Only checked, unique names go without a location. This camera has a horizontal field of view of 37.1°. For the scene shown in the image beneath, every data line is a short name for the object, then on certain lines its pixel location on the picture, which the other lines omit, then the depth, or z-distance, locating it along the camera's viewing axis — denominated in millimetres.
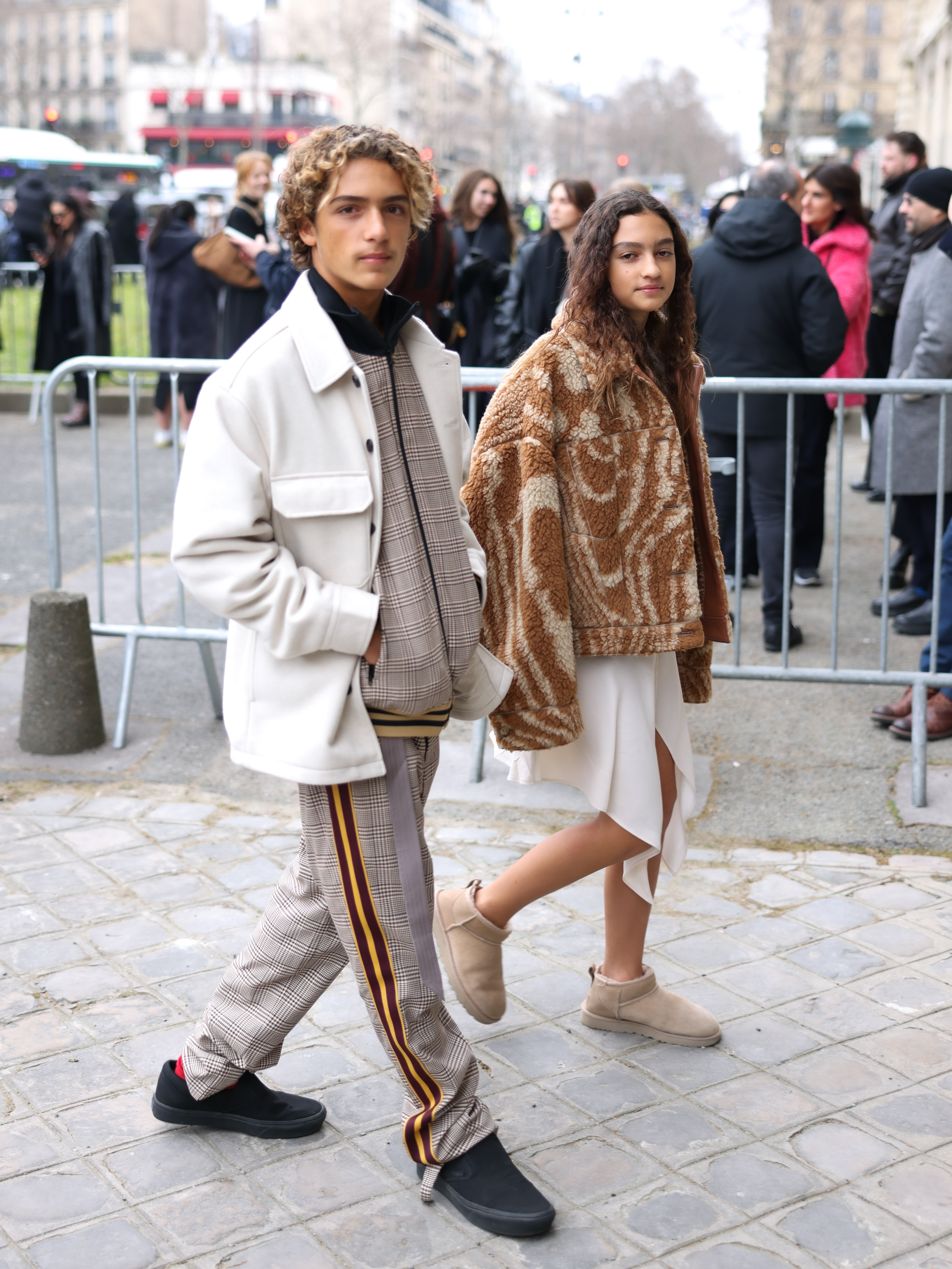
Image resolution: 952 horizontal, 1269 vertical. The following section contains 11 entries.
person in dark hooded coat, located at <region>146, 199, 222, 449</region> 10961
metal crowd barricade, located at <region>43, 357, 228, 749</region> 5199
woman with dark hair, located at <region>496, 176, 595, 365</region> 7770
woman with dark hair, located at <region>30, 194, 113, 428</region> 12430
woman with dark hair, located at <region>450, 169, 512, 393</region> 9047
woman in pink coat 7492
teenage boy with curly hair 2441
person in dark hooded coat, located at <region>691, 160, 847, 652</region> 6418
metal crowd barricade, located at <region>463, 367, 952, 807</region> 4801
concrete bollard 5309
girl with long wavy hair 2992
